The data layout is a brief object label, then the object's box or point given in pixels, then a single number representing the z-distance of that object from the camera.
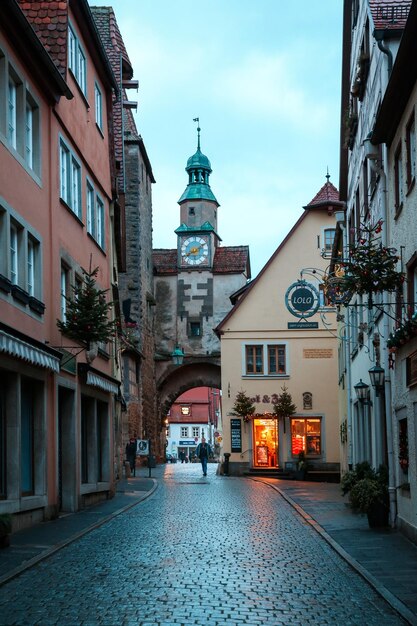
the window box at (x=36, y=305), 17.67
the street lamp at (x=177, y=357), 50.41
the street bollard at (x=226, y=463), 43.53
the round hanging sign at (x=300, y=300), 44.28
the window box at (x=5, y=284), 15.65
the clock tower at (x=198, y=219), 62.72
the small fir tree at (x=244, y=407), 43.47
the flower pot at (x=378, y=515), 17.23
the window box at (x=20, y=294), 16.44
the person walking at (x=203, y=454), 42.61
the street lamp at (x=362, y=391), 21.91
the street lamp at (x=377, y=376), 17.80
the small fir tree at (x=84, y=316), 19.84
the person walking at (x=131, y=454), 40.06
